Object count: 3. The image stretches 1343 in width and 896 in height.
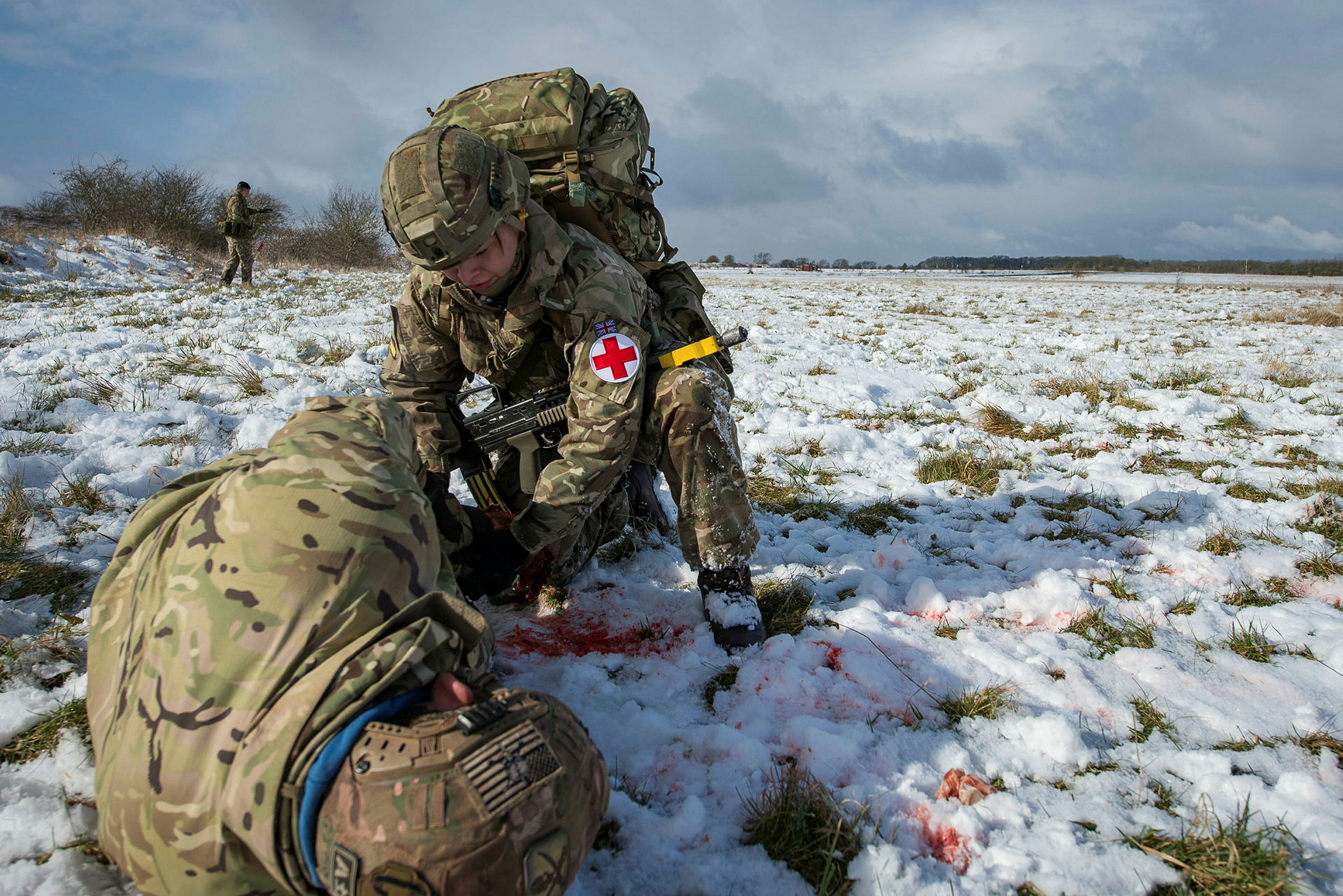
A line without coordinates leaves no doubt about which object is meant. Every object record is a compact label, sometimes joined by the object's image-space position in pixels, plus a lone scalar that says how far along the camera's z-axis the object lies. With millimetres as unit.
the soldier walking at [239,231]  11898
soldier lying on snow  1032
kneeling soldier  2236
